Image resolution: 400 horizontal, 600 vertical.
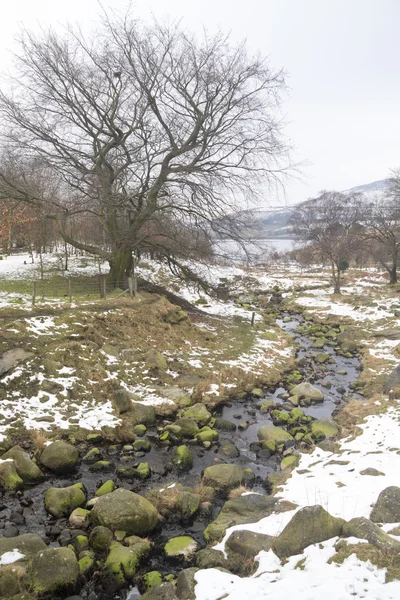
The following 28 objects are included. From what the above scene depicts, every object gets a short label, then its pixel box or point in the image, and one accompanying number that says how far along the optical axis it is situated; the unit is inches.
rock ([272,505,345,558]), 194.5
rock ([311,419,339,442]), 374.3
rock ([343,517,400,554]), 173.2
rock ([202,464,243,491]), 298.2
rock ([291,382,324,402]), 483.5
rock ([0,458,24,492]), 279.4
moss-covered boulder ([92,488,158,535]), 238.8
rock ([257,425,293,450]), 369.7
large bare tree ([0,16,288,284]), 658.2
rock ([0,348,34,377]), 404.2
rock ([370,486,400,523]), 207.9
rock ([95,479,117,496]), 278.1
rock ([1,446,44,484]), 293.4
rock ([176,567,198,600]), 175.8
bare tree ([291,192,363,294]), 1237.3
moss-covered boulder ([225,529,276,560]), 205.9
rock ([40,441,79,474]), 309.3
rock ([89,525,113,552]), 225.6
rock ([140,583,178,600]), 181.3
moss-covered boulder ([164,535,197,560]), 225.8
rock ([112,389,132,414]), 408.5
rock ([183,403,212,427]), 408.5
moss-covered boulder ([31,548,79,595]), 191.9
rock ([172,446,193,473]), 324.2
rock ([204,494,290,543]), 239.5
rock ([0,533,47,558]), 209.0
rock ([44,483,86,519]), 256.7
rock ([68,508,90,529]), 244.1
